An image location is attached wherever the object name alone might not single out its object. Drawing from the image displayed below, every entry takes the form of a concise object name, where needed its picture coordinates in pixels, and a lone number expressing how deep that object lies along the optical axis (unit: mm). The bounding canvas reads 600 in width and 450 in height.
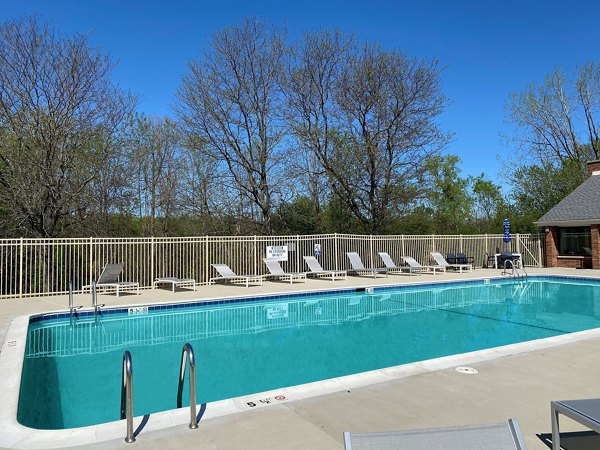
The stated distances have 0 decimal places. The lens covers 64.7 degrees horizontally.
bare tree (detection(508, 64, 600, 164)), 33469
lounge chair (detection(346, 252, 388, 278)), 18031
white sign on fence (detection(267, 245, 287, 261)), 16969
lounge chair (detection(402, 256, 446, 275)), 19141
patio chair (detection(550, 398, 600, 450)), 2422
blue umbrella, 21266
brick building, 21641
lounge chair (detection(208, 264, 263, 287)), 14922
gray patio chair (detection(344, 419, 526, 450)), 2029
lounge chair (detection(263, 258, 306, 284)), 16062
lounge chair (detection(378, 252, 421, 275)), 18516
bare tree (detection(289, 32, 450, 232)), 23047
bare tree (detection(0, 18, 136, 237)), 14250
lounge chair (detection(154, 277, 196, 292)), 13524
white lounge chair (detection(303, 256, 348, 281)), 16734
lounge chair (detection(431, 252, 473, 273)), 20078
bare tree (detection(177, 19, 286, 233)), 21250
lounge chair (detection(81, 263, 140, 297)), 12406
